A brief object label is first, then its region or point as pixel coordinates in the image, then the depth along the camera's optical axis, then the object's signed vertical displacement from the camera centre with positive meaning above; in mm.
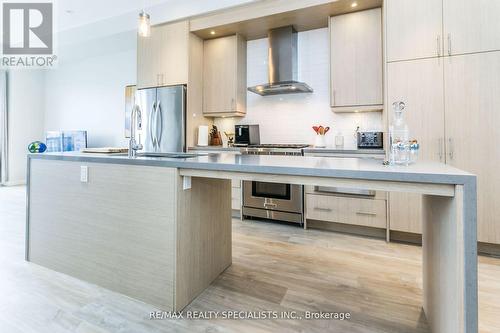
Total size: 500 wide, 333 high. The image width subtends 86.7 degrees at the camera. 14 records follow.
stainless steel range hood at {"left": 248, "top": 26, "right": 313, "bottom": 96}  3604 +1502
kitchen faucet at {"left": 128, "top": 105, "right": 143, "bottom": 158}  1918 +272
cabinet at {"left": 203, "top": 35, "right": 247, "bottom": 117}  3863 +1385
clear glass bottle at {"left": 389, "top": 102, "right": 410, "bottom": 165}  1296 +136
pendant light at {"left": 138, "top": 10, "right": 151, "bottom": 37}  2123 +1171
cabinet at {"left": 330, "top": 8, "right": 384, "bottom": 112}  3037 +1271
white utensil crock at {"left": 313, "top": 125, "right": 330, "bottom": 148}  3568 +461
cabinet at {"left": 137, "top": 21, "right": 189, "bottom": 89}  3832 +1711
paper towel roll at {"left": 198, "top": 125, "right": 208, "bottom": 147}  3963 +506
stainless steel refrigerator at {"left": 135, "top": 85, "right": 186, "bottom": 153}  3836 +762
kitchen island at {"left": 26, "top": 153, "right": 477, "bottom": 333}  1005 -291
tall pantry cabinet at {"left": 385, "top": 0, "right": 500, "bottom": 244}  2346 +782
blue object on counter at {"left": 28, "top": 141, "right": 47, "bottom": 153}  4418 +387
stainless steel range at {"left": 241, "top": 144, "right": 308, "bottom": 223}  3238 -355
